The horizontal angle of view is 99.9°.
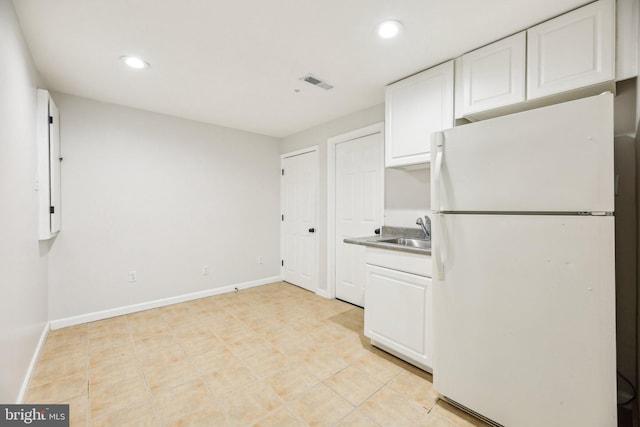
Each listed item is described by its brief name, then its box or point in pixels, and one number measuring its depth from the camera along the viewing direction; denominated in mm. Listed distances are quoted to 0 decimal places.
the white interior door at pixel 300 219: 3891
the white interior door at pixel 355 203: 3114
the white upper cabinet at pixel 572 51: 1451
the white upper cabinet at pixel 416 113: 2078
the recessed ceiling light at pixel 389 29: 1702
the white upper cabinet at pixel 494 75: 1732
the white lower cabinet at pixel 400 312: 1892
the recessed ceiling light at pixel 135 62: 2104
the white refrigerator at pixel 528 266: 1169
